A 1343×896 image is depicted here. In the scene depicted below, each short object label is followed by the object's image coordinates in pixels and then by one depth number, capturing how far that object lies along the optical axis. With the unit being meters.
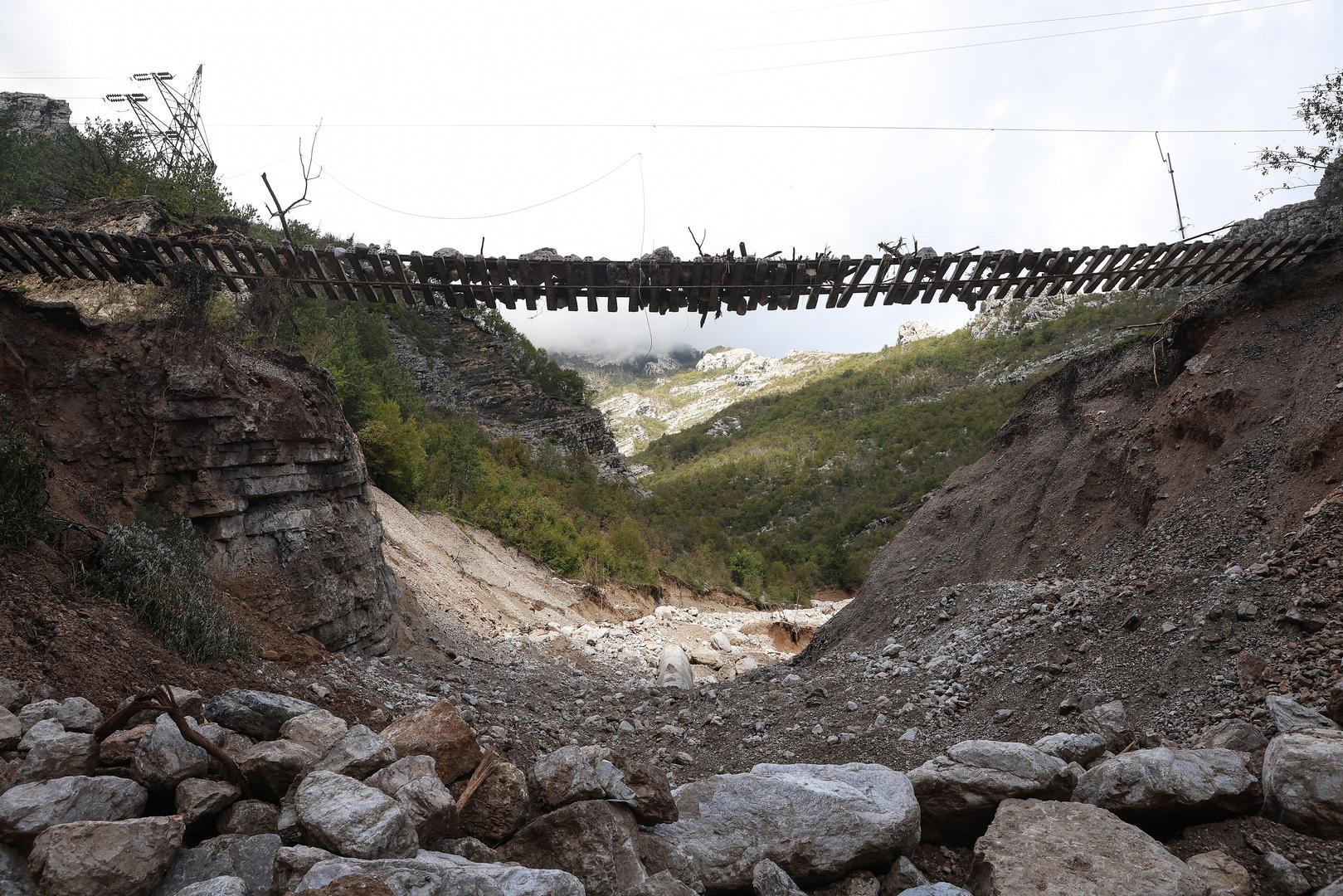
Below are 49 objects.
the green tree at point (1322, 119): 11.75
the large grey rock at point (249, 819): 3.00
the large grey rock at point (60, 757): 2.97
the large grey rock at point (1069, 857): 3.23
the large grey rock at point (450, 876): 2.54
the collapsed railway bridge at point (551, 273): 8.39
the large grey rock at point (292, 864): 2.61
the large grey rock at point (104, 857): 2.43
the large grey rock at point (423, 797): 3.15
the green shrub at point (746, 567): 30.64
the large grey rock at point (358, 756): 3.33
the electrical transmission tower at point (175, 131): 23.23
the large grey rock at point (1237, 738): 4.29
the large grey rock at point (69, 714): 3.41
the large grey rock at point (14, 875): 2.45
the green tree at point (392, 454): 17.89
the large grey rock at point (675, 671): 10.98
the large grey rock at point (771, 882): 3.48
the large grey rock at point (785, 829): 3.64
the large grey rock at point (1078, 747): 4.76
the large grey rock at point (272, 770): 3.26
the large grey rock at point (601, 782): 3.57
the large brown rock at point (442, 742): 3.69
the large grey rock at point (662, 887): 3.21
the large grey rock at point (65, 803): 2.58
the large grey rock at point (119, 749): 3.20
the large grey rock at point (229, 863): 2.68
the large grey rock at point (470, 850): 3.20
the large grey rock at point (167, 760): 3.05
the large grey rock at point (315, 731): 3.70
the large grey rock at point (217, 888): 2.42
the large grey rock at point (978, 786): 4.09
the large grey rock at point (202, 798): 2.95
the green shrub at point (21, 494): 5.18
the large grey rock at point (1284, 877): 3.32
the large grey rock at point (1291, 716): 4.23
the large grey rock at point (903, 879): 3.71
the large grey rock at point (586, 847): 3.18
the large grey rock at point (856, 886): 3.64
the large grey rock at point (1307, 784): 3.55
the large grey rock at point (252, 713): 3.82
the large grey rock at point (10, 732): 3.11
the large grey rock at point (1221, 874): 3.28
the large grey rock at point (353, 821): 2.77
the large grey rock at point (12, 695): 3.55
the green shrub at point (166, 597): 5.39
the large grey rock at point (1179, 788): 3.82
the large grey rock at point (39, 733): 3.08
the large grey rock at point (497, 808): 3.50
